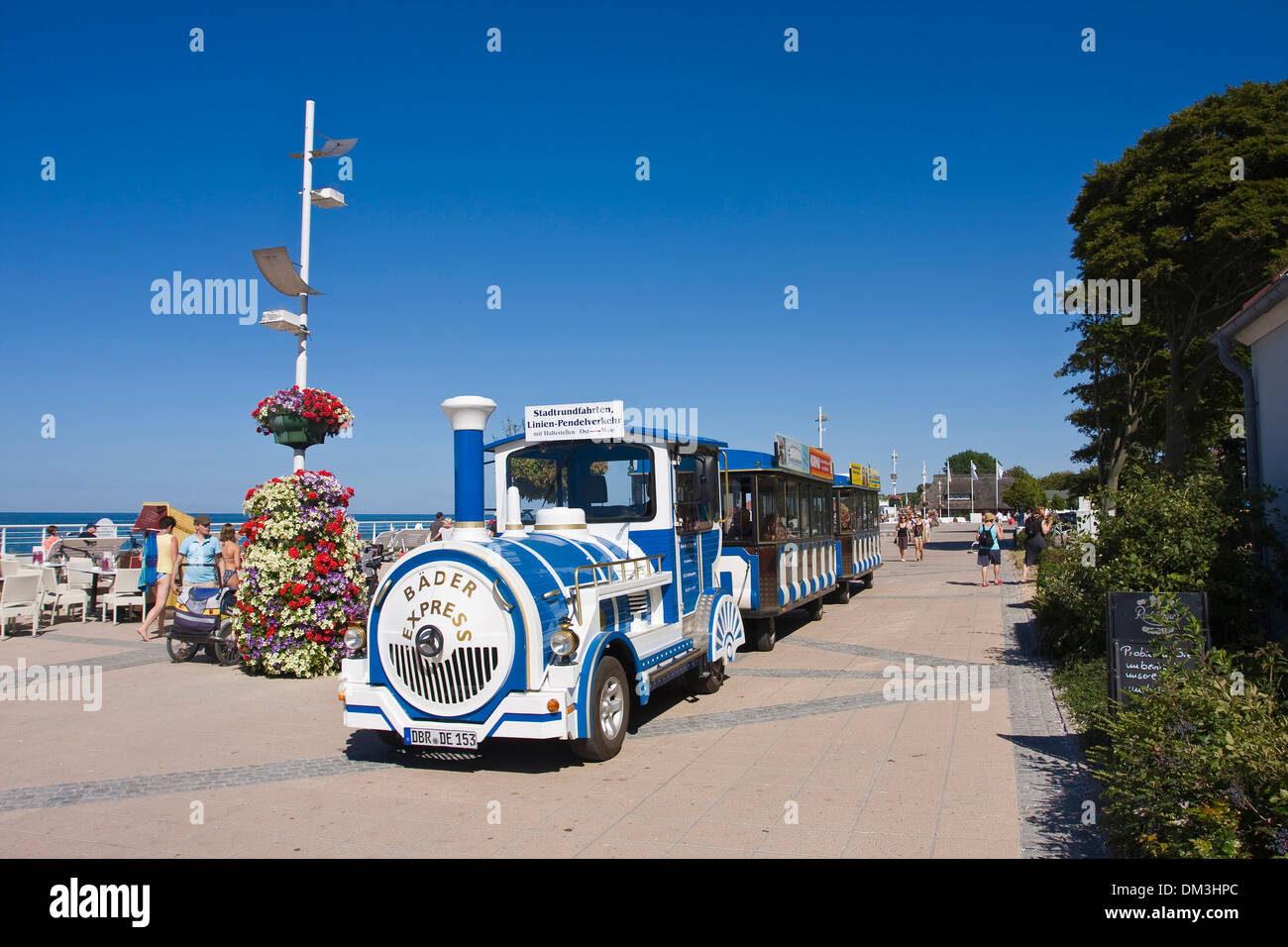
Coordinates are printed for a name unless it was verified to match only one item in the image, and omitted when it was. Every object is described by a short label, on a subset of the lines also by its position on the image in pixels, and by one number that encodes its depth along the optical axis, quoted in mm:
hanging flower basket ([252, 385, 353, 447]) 10023
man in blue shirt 12188
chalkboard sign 5625
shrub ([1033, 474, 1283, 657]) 7039
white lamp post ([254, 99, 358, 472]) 10359
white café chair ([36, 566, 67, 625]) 14258
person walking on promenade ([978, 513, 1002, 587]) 19108
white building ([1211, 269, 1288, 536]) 7922
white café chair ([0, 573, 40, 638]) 12859
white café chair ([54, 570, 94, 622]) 14492
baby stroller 10227
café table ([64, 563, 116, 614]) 15315
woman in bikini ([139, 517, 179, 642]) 12578
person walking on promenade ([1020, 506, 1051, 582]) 16984
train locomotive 5645
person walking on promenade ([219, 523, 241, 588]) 12445
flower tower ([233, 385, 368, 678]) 9617
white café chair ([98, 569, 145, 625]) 14477
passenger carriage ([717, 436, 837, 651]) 11312
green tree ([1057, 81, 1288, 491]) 19484
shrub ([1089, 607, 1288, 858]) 3502
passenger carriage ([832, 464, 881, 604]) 17250
